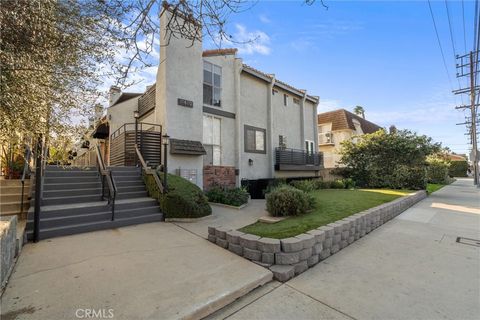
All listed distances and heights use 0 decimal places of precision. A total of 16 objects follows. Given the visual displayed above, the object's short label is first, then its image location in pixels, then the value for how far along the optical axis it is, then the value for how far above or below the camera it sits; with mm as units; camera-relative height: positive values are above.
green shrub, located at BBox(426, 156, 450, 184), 23219 -574
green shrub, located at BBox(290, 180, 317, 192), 11727 -917
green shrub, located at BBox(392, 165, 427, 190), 13539 -669
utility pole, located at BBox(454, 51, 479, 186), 19625 +6182
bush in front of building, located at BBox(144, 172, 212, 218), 6781 -940
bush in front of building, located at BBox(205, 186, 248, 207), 9227 -1125
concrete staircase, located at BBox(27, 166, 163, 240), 5344 -931
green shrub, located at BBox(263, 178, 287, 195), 13363 -806
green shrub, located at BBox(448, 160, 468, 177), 39438 -467
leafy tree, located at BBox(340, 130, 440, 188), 13133 +588
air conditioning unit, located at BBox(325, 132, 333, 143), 25836 +3450
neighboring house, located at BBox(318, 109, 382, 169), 24922 +4206
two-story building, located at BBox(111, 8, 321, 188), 9859 +2734
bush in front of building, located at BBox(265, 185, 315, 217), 6431 -981
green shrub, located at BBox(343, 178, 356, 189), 14883 -1028
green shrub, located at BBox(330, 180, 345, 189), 14484 -1099
